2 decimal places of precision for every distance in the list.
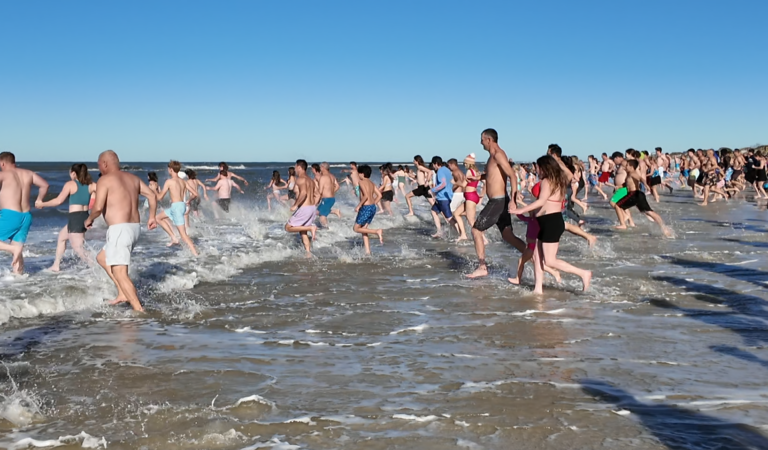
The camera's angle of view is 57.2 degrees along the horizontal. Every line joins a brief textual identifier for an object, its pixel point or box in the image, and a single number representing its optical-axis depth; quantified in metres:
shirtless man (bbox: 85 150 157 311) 6.93
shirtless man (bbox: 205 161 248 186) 17.17
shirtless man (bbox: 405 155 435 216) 16.16
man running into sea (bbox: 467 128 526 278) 8.41
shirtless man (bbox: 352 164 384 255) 11.92
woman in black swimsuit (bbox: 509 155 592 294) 7.40
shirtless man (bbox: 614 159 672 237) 13.25
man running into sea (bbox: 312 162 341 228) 13.45
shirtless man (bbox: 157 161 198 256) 12.28
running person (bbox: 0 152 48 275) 8.83
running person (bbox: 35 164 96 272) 9.93
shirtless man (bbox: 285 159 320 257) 11.30
